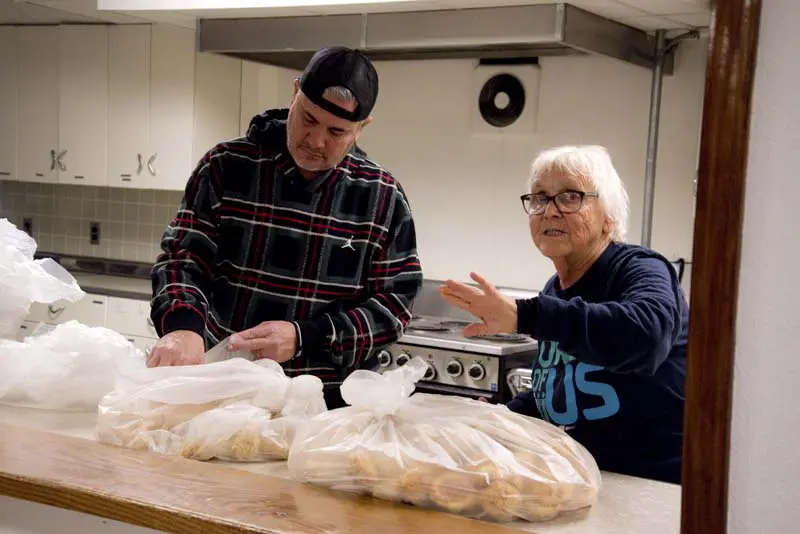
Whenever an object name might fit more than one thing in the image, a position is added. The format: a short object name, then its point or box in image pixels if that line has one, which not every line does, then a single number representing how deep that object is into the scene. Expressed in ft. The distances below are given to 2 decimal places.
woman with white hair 5.02
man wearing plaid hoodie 6.72
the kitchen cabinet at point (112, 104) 15.28
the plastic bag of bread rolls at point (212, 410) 4.94
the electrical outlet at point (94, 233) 17.71
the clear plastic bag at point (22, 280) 5.84
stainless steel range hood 10.48
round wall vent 13.42
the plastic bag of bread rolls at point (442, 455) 4.18
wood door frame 3.24
